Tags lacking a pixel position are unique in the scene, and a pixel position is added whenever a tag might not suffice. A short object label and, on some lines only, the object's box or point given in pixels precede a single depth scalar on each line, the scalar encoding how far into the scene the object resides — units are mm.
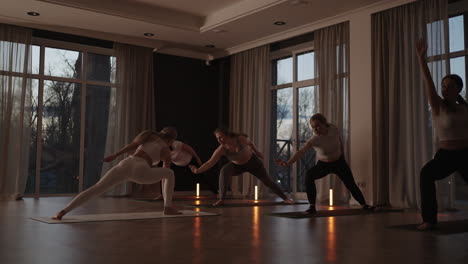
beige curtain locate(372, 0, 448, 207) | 5843
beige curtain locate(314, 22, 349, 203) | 6855
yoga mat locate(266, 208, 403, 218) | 4844
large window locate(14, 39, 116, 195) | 7883
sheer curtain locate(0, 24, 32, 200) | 7332
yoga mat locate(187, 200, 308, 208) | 6045
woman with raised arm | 3490
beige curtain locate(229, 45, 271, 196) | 8484
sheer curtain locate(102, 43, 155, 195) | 8359
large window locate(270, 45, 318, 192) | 7943
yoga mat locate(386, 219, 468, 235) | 3520
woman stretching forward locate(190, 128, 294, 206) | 6246
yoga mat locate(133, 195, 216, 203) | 6922
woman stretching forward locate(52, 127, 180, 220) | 4057
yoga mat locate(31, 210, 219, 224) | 4109
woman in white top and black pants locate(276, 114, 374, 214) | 5285
